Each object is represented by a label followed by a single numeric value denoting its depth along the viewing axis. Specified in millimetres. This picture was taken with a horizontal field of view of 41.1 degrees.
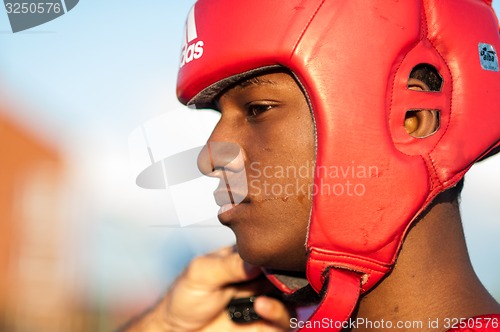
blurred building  13164
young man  2086
